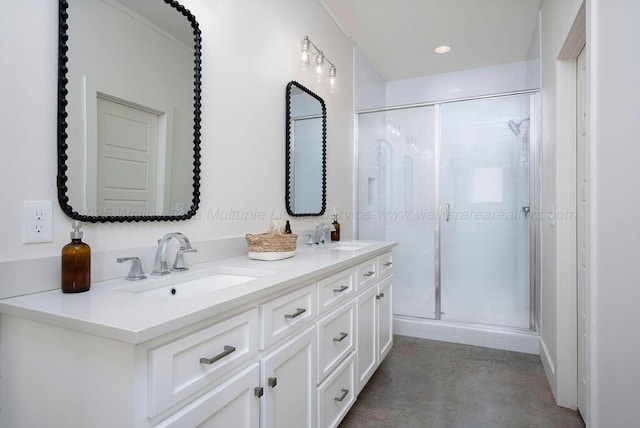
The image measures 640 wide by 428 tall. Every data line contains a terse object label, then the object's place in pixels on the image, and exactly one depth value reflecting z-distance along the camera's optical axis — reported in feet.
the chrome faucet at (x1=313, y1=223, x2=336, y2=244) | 8.13
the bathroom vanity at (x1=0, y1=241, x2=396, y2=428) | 2.46
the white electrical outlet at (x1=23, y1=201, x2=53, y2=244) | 3.22
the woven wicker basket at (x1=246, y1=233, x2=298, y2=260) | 5.40
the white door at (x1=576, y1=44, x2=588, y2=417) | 6.31
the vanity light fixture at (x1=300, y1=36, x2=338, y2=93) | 7.40
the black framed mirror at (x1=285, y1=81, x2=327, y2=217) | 7.34
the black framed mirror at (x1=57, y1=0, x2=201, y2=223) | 3.53
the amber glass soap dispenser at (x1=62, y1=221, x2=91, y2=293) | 3.26
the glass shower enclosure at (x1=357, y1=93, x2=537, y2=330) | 10.61
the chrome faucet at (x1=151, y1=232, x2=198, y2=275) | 4.17
